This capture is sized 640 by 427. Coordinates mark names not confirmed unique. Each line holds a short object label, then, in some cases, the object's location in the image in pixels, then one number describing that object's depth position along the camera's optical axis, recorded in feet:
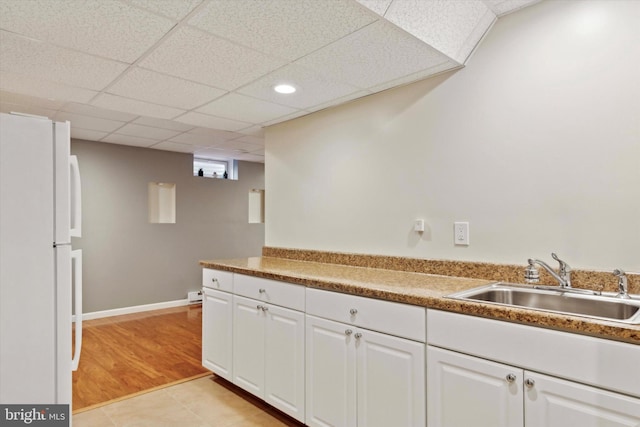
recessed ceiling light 8.18
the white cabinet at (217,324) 8.96
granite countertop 3.99
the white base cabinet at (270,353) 7.17
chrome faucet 5.67
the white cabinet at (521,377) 3.87
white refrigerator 4.65
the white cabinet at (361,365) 5.46
